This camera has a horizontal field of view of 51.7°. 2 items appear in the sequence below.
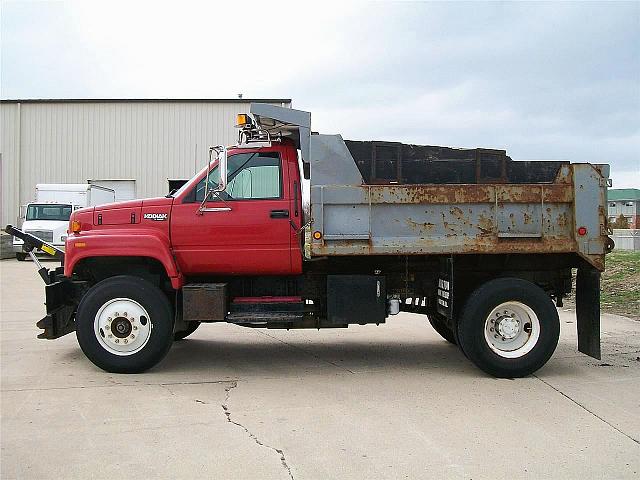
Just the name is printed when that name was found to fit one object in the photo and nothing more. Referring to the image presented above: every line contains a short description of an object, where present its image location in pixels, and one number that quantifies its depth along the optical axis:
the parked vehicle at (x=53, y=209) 25.56
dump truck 7.15
